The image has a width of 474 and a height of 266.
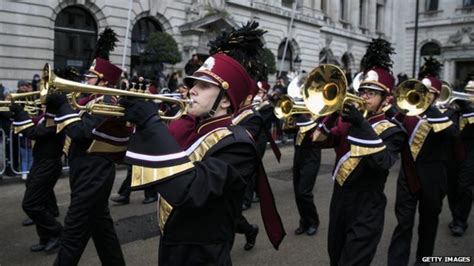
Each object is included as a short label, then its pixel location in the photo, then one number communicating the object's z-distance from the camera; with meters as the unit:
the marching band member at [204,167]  2.12
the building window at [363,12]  41.34
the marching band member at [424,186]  4.66
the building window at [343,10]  38.41
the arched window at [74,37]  17.16
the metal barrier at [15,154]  9.04
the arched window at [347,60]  37.40
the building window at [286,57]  28.62
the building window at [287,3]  28.90
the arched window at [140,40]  18.88
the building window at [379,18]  44.06
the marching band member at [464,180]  6.46
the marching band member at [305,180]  5.48
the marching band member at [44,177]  5.14
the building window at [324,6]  35.88
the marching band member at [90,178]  3.91
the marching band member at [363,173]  3.68
